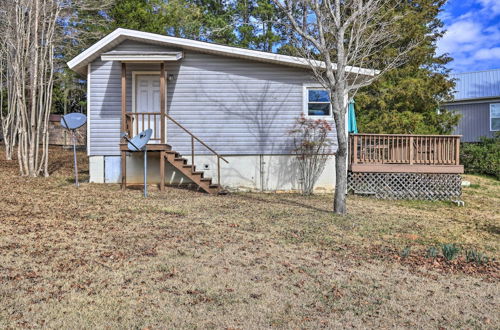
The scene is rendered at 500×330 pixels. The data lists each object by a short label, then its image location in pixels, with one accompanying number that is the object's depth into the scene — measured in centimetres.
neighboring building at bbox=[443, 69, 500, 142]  1995
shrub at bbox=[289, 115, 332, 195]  1073
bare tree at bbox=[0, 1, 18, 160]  1233
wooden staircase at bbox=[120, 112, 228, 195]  985
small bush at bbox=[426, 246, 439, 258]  490
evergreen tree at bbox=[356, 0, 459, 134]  1484
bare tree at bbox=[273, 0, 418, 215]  728
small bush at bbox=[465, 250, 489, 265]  474
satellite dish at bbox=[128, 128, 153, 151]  880
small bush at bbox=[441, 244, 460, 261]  480
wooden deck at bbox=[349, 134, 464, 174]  1063
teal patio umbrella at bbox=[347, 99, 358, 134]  1120
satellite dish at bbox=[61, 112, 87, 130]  1044
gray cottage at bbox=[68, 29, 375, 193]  1066
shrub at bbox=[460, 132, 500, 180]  1638
